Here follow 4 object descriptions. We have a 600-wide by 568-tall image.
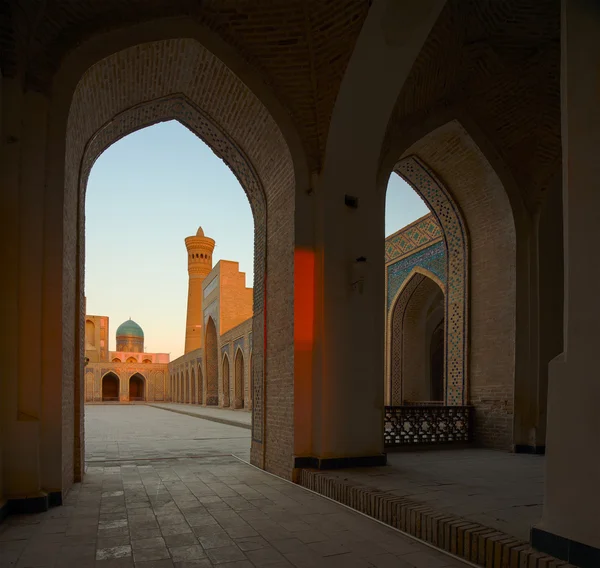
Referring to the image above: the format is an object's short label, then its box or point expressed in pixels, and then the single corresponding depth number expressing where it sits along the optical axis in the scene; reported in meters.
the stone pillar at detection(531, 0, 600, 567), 2.68
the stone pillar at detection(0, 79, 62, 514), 4.22
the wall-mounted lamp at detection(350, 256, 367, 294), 5.58
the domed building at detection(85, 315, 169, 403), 38.22
